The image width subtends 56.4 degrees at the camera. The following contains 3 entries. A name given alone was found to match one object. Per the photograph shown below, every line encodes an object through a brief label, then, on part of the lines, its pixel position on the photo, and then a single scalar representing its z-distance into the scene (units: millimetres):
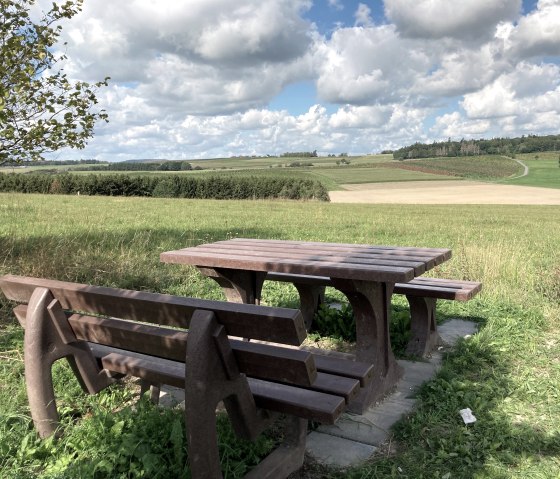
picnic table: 3271
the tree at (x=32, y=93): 5629
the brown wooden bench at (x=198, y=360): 1957
